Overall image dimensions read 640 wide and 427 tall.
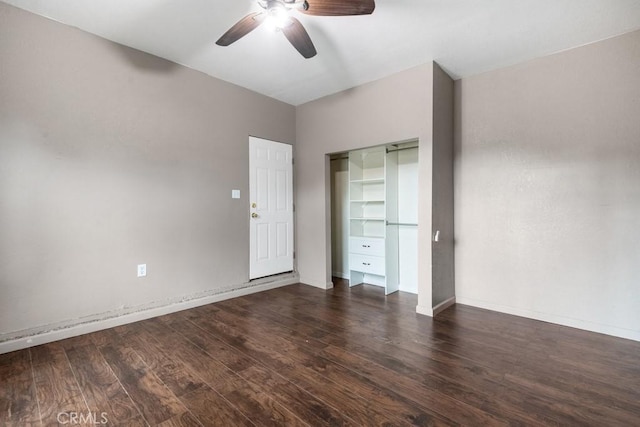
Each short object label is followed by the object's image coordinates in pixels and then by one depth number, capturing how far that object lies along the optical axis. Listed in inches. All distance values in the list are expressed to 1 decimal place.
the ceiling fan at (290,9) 72.6
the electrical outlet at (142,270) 115.9
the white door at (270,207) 154.3
